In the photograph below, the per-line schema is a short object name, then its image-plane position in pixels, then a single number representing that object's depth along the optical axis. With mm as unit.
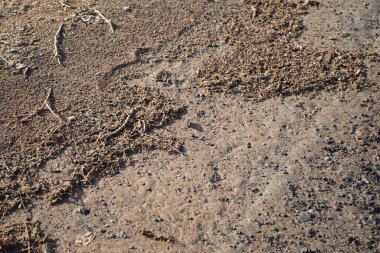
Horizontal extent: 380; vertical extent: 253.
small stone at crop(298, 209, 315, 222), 3629
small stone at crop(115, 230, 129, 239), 3525
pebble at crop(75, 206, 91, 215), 3682
